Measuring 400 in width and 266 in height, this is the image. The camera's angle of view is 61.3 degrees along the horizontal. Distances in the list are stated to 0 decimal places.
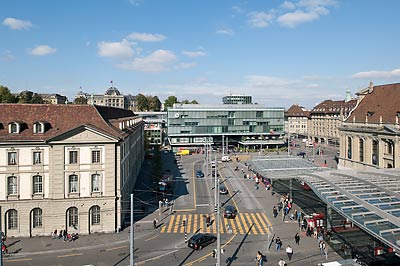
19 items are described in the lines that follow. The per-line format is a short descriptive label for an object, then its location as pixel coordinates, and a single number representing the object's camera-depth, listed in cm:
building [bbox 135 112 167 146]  12000
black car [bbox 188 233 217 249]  3189
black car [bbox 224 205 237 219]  4191
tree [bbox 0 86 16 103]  11174
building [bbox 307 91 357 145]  13496
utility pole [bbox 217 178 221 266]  2500
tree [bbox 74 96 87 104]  18240
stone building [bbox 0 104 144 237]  3547
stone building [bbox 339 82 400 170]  5703
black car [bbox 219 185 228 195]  5369
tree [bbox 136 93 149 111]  17500
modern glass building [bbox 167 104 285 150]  10869
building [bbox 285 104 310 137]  16712
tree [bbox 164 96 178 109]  17588
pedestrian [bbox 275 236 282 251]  3145
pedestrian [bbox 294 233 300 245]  3306
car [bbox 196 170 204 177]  6840
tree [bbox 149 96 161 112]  18812
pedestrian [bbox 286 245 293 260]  2941
